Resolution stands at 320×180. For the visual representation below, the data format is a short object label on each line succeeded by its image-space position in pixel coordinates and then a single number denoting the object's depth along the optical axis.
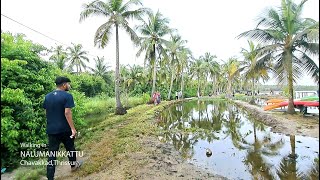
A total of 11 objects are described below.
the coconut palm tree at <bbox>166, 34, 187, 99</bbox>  20.26
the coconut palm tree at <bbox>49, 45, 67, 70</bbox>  18.98
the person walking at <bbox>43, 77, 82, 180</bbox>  2.94
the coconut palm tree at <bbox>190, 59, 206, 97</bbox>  30.50
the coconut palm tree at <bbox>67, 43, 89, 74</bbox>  27.27
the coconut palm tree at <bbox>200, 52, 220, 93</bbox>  30.85
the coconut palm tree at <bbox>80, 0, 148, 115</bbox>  10.48
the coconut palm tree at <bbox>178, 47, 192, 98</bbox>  22.67
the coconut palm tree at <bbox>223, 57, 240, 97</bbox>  21.77
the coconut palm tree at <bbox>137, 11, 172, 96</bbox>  15.93
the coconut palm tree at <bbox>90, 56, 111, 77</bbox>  25.90
